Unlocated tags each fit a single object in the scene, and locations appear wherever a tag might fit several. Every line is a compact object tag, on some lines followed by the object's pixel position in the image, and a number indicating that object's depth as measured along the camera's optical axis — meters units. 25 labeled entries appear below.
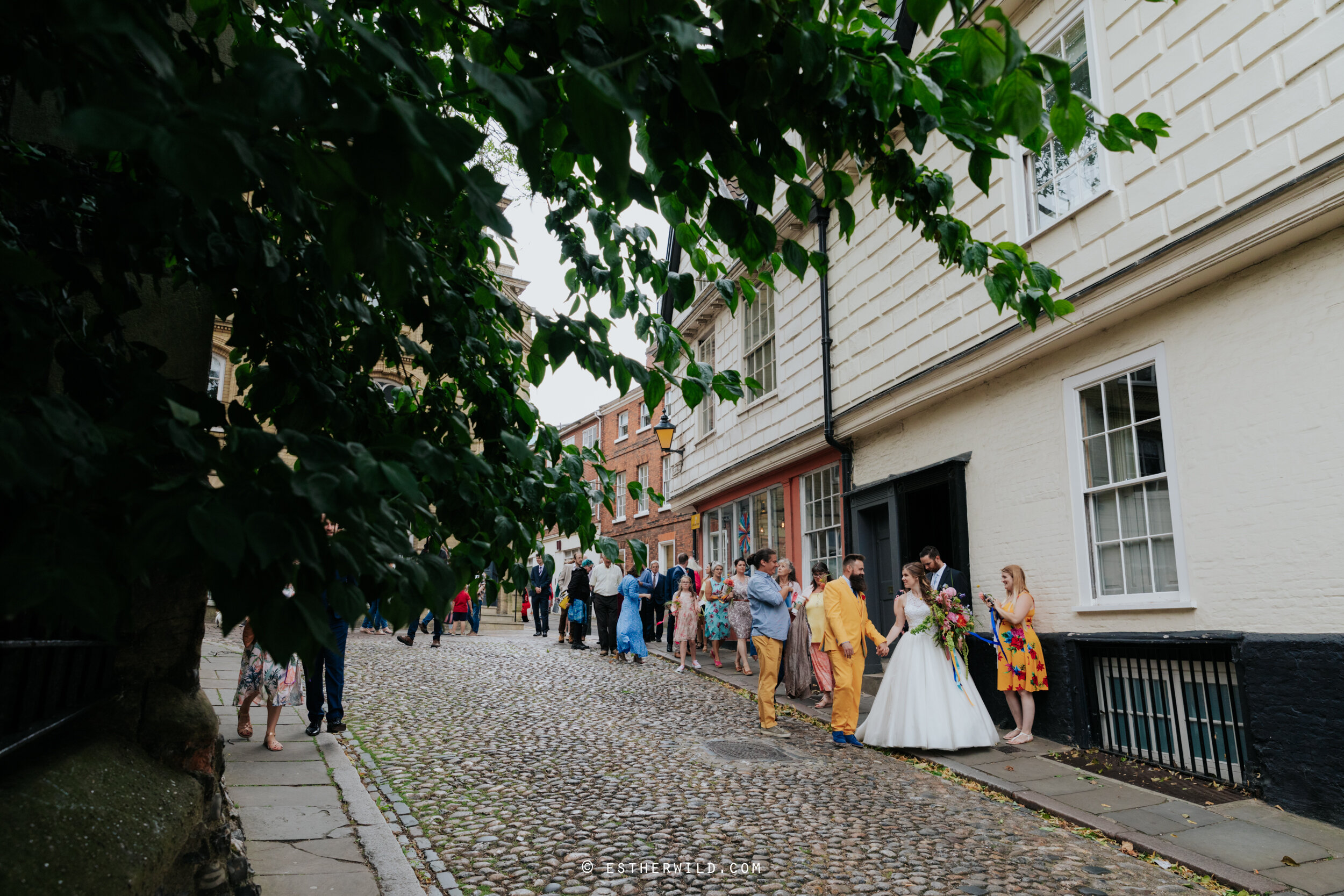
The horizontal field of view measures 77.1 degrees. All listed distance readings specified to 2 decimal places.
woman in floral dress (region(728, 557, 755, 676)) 12.46
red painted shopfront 12.99
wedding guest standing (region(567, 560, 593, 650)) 17.12
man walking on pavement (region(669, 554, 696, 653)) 15.42
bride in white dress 7.66
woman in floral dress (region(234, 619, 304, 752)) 6.75
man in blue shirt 8.84
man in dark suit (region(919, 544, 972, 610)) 8.95
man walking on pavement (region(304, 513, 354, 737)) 7.51
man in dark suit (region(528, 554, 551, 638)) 20.30
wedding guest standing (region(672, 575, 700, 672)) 13.91
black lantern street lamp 17.09
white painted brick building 5.73
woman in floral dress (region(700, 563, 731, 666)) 13.85
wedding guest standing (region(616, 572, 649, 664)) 14.90
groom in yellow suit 8.20
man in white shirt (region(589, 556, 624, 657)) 16.05
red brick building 24.33
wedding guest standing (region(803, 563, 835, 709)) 9.60
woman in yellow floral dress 7.90
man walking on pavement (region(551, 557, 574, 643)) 18.50
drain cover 7.46
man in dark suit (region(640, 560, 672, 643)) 17.98
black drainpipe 12.12
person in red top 20.94
